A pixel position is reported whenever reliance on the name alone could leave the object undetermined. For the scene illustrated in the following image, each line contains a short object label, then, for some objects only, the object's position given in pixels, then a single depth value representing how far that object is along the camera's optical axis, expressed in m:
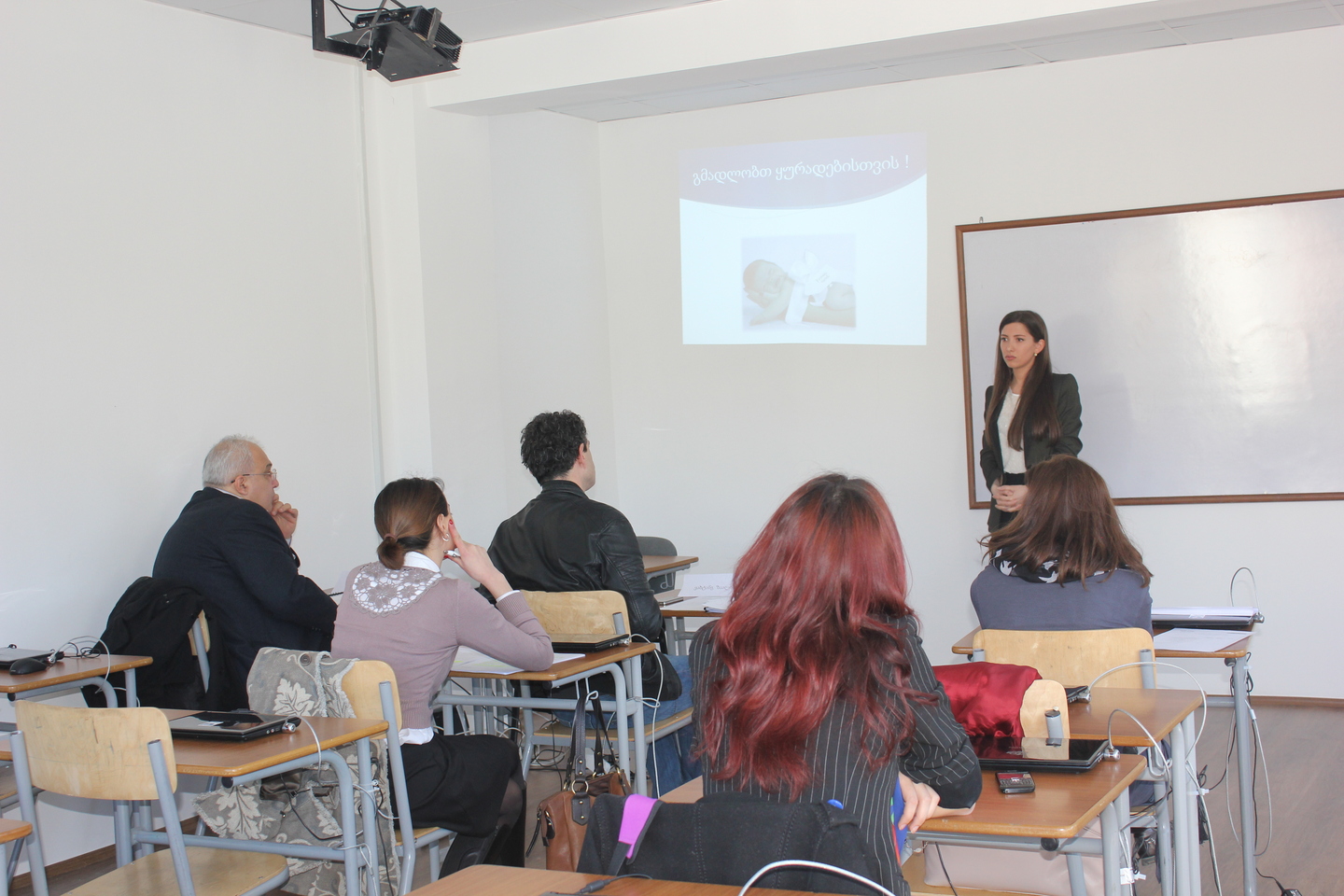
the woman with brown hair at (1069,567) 2.73
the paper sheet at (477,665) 3.03
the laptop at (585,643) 3.24
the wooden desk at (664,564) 4.73
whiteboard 4.97
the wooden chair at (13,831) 1.79
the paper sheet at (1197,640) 2.78
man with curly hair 3.68
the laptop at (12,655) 3.23
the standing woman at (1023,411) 5.21
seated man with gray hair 3.64
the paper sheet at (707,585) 4.21
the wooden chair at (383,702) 2.57
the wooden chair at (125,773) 2.12
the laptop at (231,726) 2.32
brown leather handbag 2.92
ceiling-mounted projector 3.80
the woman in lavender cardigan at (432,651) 2.77
